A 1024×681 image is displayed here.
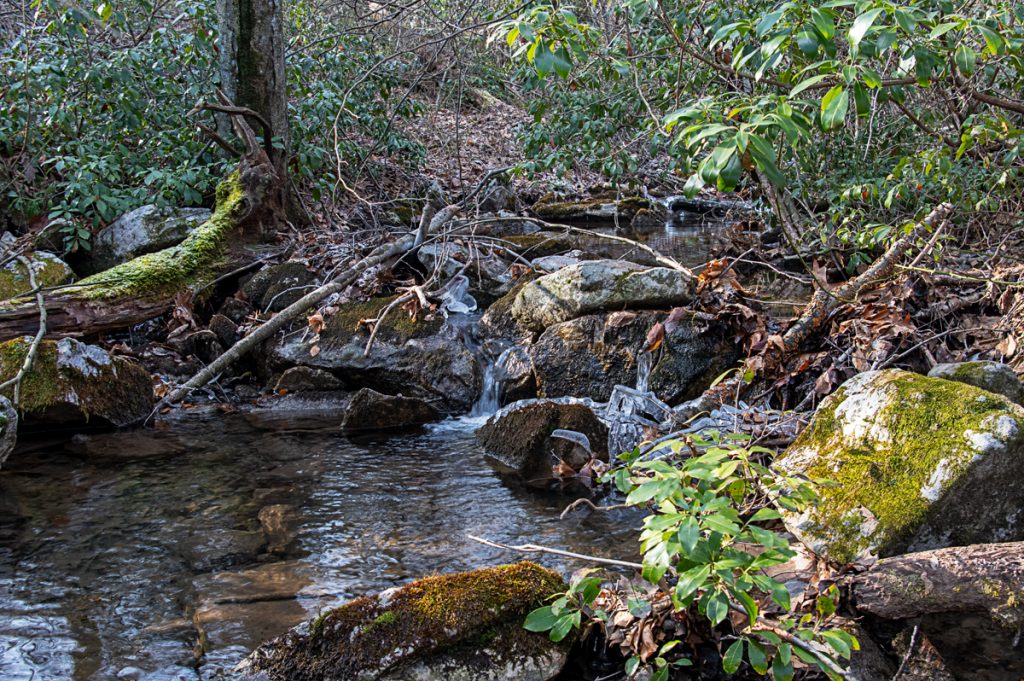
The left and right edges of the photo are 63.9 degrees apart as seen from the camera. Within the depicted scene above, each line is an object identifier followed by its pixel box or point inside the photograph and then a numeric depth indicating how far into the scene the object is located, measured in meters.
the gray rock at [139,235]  8.87
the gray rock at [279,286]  8.11
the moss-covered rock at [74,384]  6.17
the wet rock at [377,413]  6.61
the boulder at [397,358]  7.12
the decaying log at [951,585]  2.92
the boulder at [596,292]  6.72
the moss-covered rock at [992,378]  4.33
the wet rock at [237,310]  8.27
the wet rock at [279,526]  4.47
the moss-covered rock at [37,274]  7.53
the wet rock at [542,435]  5.50
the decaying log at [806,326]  5.52
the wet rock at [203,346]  7.80
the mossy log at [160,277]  6.96
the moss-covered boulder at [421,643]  3.05
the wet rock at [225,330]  7.92
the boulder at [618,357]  6.24
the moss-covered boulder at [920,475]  3.32
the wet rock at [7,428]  5.34
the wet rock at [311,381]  7.39
